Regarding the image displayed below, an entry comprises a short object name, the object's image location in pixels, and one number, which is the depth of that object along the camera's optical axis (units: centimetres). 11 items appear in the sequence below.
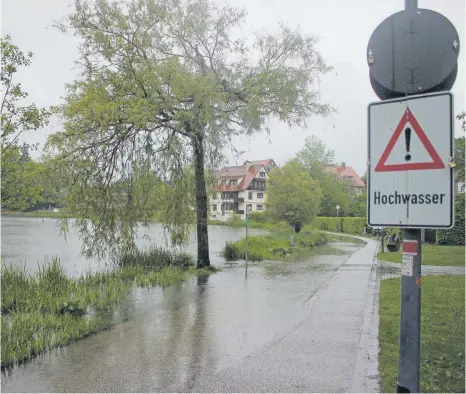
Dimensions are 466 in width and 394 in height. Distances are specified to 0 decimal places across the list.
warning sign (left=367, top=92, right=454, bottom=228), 262
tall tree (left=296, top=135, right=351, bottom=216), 6100
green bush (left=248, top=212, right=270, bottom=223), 5568
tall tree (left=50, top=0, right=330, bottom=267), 1262
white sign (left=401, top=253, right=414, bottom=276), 272
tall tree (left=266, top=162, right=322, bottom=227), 3253
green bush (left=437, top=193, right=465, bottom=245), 2498
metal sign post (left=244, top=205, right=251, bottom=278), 1416
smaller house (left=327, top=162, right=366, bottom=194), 9136
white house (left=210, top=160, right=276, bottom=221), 7550
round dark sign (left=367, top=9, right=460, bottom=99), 279
